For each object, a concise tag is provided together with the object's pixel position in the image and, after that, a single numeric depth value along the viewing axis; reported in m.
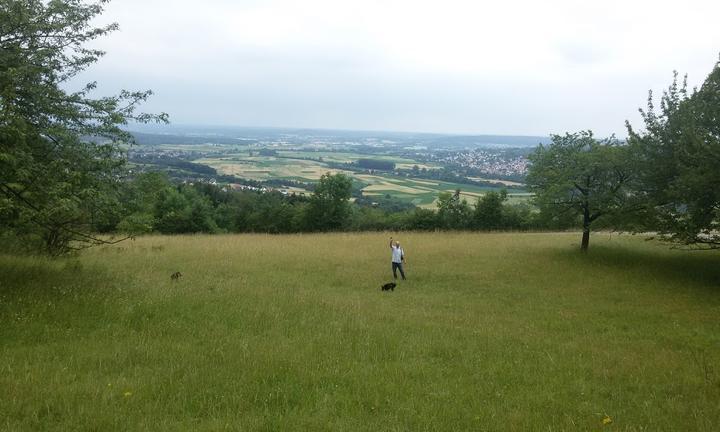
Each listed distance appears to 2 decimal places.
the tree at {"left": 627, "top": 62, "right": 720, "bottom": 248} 14.39
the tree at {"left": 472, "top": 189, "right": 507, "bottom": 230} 45.66
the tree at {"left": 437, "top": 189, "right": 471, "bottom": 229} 46.00
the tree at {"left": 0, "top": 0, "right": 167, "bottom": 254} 9.34
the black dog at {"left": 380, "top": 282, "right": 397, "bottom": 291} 14.86
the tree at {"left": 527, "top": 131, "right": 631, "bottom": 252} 20.11
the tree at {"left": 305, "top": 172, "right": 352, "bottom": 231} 45.66
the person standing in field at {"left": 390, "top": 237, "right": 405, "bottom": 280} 16.78
